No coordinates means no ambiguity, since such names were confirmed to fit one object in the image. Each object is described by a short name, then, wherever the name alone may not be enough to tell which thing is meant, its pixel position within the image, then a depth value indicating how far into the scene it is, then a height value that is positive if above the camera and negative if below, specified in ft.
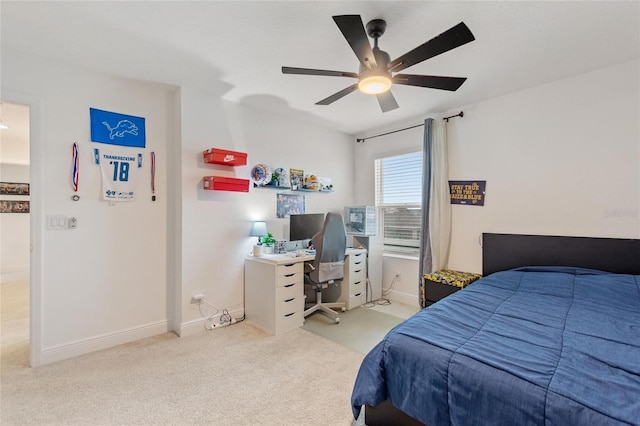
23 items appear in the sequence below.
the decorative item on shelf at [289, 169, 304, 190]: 12.42 +1.52
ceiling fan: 4.94 +3.07
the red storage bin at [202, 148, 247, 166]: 9.60 +1.92
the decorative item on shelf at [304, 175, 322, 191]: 12.78 +1.32
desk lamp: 10.73 -0.66
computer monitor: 11.33 -0.54
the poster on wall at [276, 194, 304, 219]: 12.07 +0.33
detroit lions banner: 8.39 +2.57
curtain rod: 11.12 +3.83
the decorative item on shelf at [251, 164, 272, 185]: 10.93 +1.47
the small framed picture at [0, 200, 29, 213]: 18.03 +0.40
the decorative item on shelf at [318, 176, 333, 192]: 13.55 +1.37
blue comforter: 3.20 -1.98
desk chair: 10.25 -1.72
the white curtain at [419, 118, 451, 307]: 11.28 +0.44
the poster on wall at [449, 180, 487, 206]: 10.69 +0.81
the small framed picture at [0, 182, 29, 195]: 17.92 +1.54
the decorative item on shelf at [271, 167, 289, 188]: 11.50 +1.41
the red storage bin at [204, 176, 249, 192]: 9.61 +1.00
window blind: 13.05 +0.63
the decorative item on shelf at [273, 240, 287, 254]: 11.19 -1.36
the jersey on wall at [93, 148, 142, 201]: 8.51 +1.24
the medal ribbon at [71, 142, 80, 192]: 8.05 +1.25
